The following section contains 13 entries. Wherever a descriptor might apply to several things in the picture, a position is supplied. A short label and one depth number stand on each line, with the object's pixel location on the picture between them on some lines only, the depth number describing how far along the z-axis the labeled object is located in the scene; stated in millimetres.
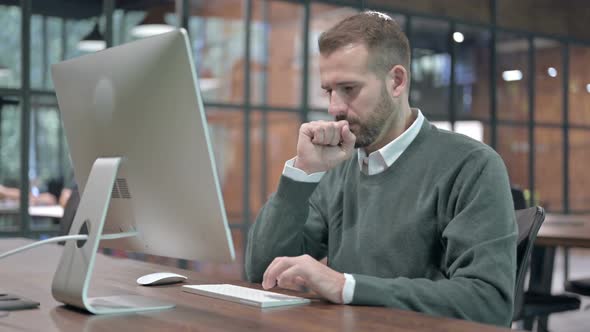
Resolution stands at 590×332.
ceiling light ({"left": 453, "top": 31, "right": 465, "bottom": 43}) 7185
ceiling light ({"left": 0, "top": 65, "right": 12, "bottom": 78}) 4723
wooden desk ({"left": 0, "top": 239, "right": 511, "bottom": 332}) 1289
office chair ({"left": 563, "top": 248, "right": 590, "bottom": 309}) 3539
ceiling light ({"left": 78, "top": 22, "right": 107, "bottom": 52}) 4977
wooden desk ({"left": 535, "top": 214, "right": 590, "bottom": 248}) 2961
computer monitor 1340
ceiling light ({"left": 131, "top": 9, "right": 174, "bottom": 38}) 5191
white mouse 1776
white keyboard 1493
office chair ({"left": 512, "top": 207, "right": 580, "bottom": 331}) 2971
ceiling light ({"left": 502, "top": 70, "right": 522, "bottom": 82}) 7632
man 1508
